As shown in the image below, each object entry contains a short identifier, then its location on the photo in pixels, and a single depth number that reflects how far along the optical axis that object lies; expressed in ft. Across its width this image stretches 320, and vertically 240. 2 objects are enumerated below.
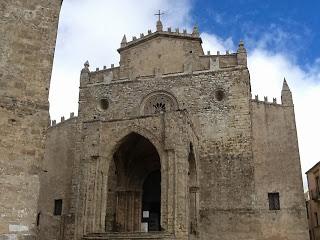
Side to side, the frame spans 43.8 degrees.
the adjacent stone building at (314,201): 89.20
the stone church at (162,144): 33.63
